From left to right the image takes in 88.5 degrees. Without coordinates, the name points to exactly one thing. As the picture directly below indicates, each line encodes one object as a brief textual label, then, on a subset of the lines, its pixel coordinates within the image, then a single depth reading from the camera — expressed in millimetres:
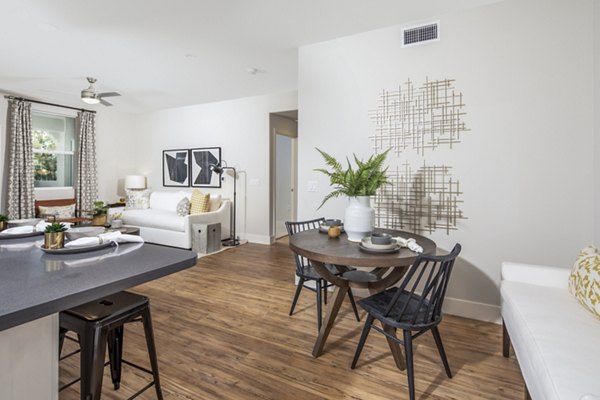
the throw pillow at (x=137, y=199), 6184
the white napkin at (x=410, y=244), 1871
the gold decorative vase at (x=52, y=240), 1313
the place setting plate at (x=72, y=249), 1293
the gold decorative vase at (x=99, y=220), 4320
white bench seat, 1092
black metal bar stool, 1211
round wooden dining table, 1733
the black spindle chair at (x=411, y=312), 1585
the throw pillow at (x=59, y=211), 5316
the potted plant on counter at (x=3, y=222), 1669
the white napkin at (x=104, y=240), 1365
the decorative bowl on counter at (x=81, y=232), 1546
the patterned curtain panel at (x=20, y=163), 5094
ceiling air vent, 2656
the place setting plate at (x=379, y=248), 1852
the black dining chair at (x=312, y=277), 2351
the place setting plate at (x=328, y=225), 2465
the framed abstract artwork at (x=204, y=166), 5930
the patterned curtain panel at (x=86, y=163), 5996
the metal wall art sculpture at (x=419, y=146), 2637
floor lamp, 5582
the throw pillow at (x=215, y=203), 5523
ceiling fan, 4164
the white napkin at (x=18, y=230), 1566
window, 5600
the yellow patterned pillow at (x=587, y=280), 1560
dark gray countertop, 822
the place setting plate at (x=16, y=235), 1543
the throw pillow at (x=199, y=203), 5238
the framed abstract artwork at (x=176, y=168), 6281
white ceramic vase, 2166
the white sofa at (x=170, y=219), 4957
